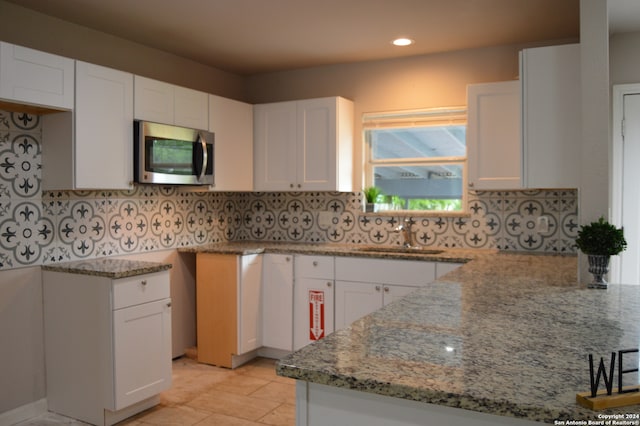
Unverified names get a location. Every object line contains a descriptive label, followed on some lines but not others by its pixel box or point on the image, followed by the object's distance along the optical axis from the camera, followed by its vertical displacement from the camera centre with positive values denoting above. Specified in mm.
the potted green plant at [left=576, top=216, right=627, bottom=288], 2260 -170
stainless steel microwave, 3418 +375
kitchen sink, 4000 -333
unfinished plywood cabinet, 4012 -776
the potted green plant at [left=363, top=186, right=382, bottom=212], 4434 +87
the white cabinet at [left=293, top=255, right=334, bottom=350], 4008 -700
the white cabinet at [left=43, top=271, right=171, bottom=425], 2992 -802
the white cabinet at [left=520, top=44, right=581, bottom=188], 2766 +495
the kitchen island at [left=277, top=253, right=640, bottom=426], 1091 -380
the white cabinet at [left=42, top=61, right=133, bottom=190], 3068 +436
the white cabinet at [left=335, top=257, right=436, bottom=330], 3656 -537
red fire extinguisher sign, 4039 -822
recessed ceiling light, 3797 +1216
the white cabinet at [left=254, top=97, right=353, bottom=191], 4289 +524
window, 4219 +406
